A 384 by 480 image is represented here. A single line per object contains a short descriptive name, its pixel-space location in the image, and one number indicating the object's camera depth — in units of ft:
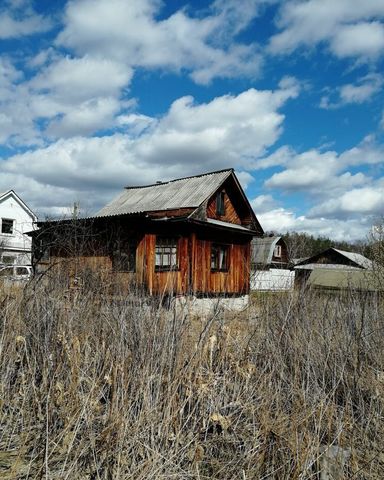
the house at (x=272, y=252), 118.42
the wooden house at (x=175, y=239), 46.62
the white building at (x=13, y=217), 115.55
